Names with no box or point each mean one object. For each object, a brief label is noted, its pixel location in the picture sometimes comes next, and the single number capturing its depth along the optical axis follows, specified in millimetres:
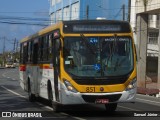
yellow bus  15992
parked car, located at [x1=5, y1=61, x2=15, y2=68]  136725
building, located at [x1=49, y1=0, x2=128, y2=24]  68188
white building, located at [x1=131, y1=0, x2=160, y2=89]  44803
